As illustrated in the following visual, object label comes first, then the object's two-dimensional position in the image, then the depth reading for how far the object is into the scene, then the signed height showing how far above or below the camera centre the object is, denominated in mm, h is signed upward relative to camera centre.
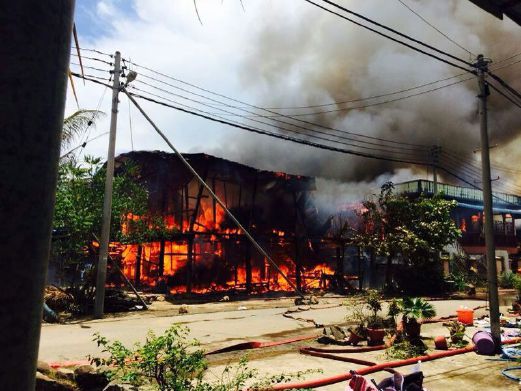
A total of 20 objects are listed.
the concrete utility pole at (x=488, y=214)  8742 +853
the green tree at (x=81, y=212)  13312 +1044
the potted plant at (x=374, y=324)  9070 -1874
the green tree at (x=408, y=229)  22516 +1193
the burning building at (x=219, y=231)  21062 +830
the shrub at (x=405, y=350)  7950 -2126
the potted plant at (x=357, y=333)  9234 -2026
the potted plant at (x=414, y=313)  8984 -1436
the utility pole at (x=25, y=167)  736 +144
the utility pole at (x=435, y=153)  32375 +7973
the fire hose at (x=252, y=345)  8484 -2266
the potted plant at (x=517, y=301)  14944 -1951
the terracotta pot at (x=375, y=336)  9055 -2019
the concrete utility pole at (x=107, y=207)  13219 +1226
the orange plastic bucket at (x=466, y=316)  11547 -1925
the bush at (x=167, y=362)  4121 -1279
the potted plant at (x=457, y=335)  9188 -2008
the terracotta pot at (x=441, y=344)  8742 -2074
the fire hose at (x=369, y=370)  5559 -2037
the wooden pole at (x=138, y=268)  22219 -1430
